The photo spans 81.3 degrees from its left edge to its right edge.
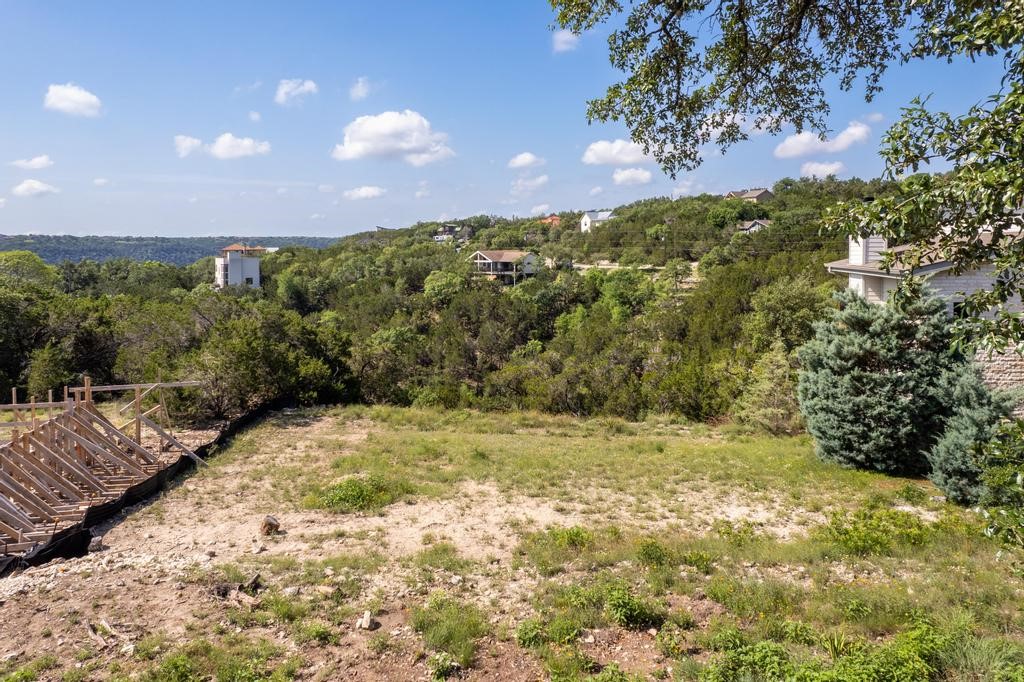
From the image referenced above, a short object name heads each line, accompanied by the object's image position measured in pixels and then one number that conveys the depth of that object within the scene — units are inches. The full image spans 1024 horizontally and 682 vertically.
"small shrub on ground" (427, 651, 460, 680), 206.7
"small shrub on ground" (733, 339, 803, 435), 636.1
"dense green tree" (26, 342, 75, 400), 754.8
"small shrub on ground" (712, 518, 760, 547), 319.3
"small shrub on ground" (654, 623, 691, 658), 211.6
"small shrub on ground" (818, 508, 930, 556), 298.5
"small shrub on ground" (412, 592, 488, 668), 219.5
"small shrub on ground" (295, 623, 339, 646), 229.3
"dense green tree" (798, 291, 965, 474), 437.4
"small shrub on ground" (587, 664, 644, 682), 189.6
